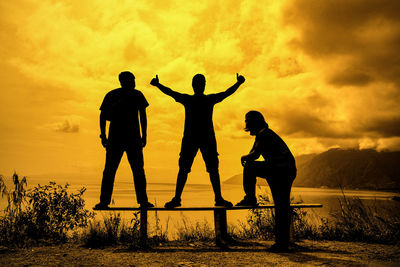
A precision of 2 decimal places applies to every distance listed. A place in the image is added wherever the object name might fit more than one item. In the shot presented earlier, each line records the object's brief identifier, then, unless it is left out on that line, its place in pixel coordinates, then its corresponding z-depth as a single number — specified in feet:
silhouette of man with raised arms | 21.02
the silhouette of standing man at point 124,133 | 20.95
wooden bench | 19.69
